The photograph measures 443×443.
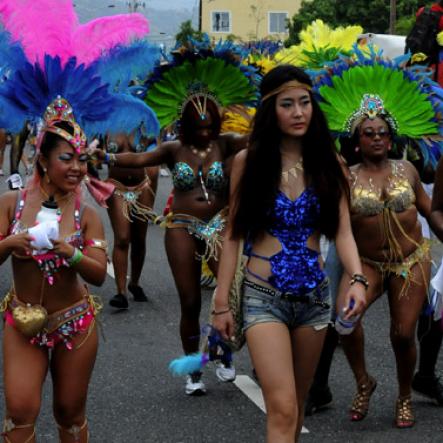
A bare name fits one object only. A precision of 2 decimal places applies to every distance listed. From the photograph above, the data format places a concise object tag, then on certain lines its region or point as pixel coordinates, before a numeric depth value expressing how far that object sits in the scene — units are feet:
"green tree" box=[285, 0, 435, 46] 151.64
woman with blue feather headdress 14.57
